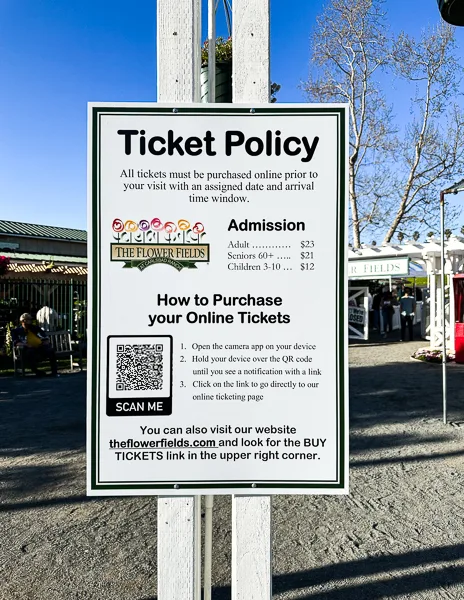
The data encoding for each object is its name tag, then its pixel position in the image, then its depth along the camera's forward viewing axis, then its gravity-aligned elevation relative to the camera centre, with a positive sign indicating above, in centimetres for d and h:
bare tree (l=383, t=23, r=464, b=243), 2650 +811
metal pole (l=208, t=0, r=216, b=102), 227 +108
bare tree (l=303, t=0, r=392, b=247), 2583 +1076
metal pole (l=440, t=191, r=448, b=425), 702 +95
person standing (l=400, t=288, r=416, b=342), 2017 -3
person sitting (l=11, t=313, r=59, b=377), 1198 -71
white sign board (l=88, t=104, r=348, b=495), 189 +5
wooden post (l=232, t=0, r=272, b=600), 195 -66
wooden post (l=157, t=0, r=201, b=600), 195 +73
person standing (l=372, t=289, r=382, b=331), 2505 +19
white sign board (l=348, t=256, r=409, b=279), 1783 +147
